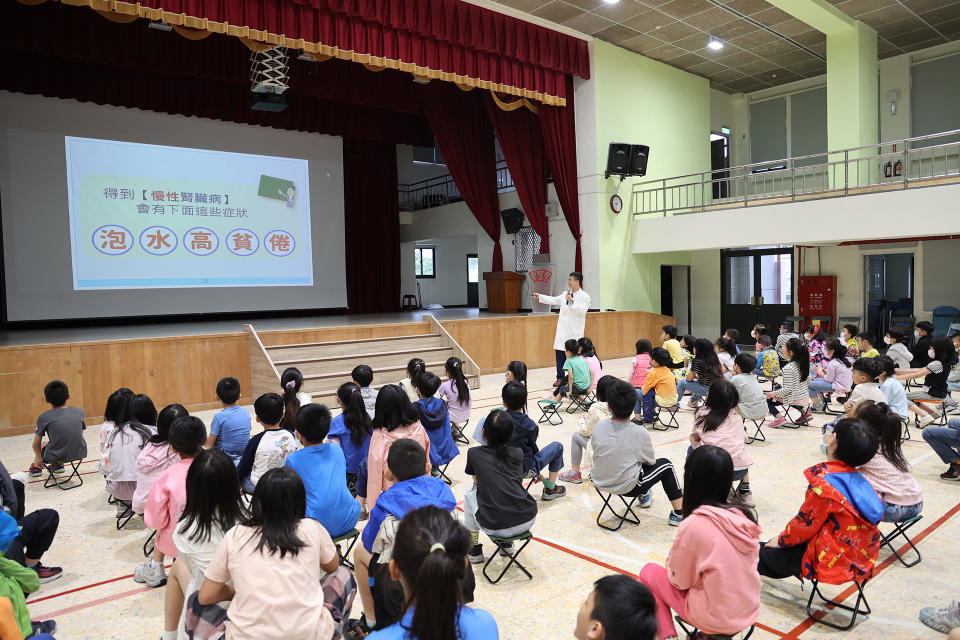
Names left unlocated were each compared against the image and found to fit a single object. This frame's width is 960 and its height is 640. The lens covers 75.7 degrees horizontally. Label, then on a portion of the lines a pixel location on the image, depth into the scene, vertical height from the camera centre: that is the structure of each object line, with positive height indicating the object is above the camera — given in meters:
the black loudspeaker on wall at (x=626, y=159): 10.62 +2.22
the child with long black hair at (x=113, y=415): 3.63 -0.69
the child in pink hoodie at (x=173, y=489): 2.55 -0.79
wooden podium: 11.78 +0.02
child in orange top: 5.45 -0.86
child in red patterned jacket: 2.34 -0.93
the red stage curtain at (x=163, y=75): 7.75 +3.34
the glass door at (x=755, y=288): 12.34 -0.08
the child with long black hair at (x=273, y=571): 1.71 -0.79
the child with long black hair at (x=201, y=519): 2.09 -0.77
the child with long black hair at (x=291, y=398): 3.72 -0.66
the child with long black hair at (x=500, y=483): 2.73 -0.87
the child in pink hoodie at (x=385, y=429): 3.06 -0.69
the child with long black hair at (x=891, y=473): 2.69 -0.85
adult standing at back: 7.46 -0.34
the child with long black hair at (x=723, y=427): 3.44 -0.80
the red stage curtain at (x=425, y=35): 6.89 +3.34
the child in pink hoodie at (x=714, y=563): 1.92 -0.88
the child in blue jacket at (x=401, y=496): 2.20 -0.73
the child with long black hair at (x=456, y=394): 4.82 -0.82
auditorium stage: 6.26 -0.65
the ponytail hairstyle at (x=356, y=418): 3.41 -0.69
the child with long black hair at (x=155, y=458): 3.12 -0.81
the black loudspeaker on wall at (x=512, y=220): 11.88 +1.36
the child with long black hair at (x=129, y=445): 3.50 -0.83
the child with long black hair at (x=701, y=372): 5.45 -0.78
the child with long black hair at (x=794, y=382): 5.42 -0.90
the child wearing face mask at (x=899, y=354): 6.12 -0.73
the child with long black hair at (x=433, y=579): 1.31 -0.64
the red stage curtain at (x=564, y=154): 10.69 +2.36
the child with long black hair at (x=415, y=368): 4.81 -0.60
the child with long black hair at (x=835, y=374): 5.68 -0.86
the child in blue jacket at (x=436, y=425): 3.78 -0.82
